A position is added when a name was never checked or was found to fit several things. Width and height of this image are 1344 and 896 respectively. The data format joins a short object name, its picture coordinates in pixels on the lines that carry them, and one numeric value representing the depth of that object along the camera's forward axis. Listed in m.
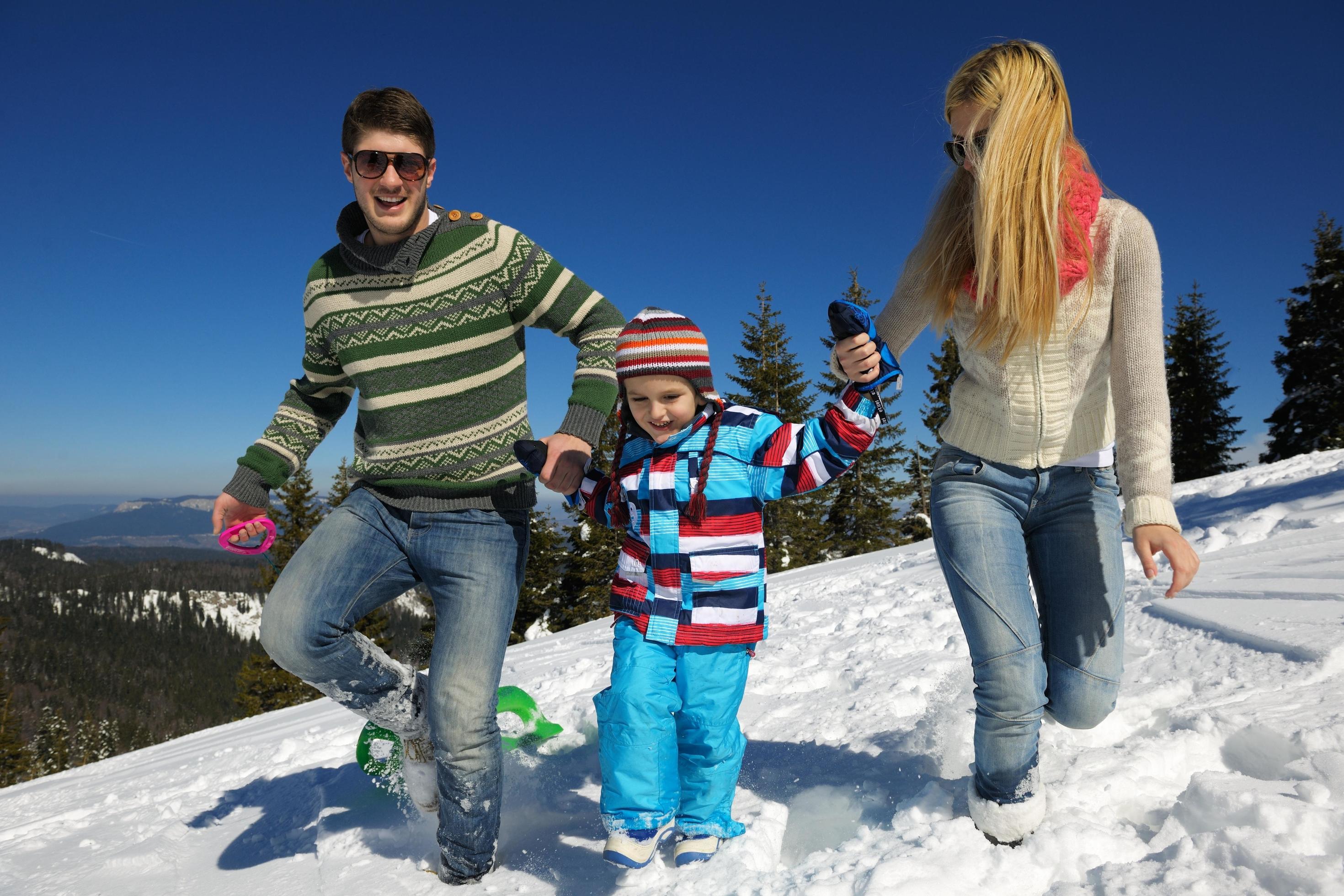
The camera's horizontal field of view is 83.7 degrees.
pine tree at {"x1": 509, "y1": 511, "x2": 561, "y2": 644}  24.19
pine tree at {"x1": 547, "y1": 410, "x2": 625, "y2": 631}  23.16
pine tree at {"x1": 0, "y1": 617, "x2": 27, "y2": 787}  34.44
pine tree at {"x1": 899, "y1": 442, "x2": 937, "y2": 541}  28.42
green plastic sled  3.29
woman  2.26
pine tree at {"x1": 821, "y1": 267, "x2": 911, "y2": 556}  28.83
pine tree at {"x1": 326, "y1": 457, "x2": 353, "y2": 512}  27.31
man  2.61
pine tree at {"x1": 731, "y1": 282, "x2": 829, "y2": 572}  24.62
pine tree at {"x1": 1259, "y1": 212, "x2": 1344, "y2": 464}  25.69
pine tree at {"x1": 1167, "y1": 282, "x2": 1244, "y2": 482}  28.25
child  2.43
